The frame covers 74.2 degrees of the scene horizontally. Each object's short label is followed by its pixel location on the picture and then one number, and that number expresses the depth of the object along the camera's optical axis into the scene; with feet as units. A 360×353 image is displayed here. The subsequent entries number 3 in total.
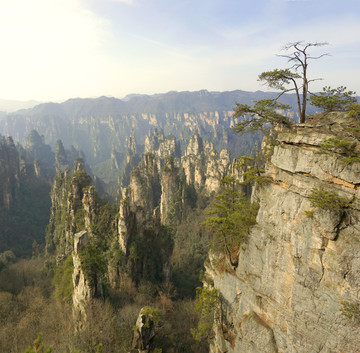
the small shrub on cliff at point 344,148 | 38.34
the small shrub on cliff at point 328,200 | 39.22
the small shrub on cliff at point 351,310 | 38.37
